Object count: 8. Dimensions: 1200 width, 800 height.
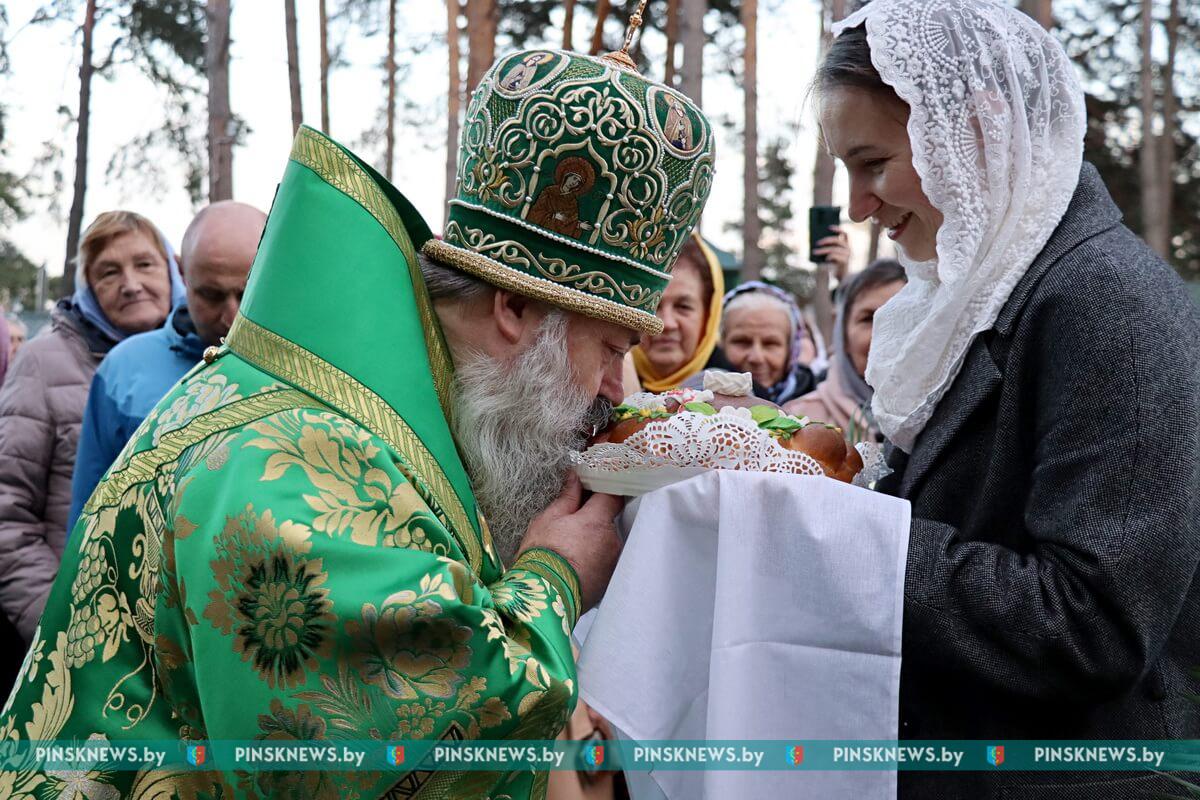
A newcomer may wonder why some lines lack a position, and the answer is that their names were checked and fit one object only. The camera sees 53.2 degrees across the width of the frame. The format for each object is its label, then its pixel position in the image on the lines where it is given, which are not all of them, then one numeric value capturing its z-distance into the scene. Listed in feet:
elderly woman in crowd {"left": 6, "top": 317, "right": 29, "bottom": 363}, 28.27
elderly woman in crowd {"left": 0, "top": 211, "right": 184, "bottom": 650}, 13.76
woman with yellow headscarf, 17.46
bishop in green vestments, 5.66
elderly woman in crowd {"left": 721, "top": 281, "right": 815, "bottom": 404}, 18.53
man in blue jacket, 12.64
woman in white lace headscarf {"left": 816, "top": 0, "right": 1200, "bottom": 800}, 6.51
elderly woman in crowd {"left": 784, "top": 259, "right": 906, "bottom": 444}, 16.34
